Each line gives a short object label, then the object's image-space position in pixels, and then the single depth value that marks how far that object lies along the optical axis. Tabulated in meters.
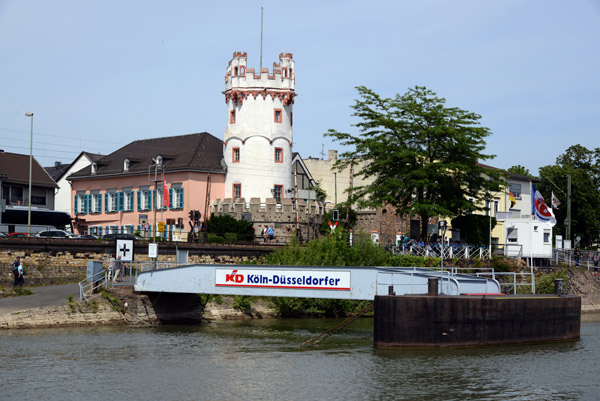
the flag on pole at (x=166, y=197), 75.25
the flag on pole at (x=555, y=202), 73.69
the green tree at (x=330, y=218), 80.06
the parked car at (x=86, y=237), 59.92
